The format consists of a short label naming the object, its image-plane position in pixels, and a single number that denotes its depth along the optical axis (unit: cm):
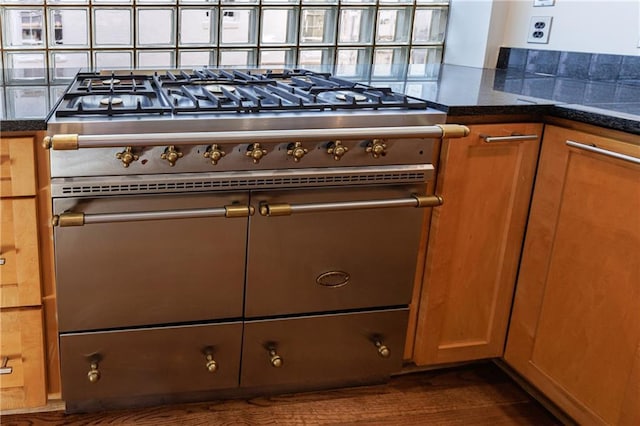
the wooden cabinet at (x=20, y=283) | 127
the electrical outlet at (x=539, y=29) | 223
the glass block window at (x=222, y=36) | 189
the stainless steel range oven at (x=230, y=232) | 129
